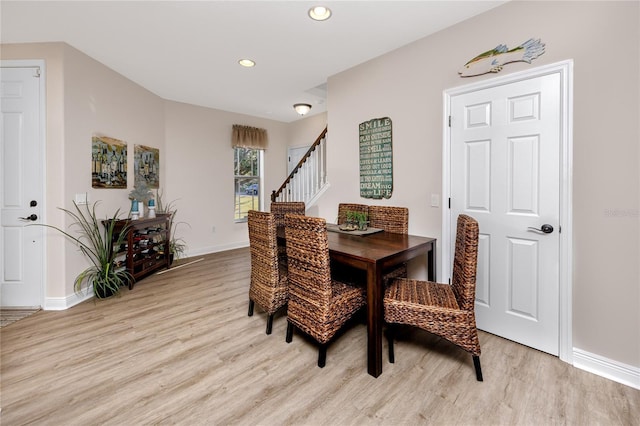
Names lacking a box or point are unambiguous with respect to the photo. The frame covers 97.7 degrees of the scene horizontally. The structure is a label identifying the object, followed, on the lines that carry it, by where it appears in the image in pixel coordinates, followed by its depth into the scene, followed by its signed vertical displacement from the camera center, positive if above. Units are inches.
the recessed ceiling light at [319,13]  90.6 +65.7
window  231.5 +26.2
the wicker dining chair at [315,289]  72.8 -22.2
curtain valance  219.0 +59.1
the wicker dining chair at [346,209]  124.3 +0.7
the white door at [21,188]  111.7 +9.0
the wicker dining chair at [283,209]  137.7 +0.8
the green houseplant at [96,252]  121.9 -18.8
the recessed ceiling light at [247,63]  128.9 +69.6
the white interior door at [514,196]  79.0 +4.5
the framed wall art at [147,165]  163.1 +27.7
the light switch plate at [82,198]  120.7 +5.3
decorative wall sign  119.9 +23.1
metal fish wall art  80.8 +47.4
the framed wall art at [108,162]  130.6 +23.9
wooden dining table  71.2 -13.1
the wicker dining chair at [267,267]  89.7 -19.1
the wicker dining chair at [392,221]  105.0 -4.1
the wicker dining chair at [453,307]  68.2 -24.4
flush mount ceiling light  188.5 +70.1
